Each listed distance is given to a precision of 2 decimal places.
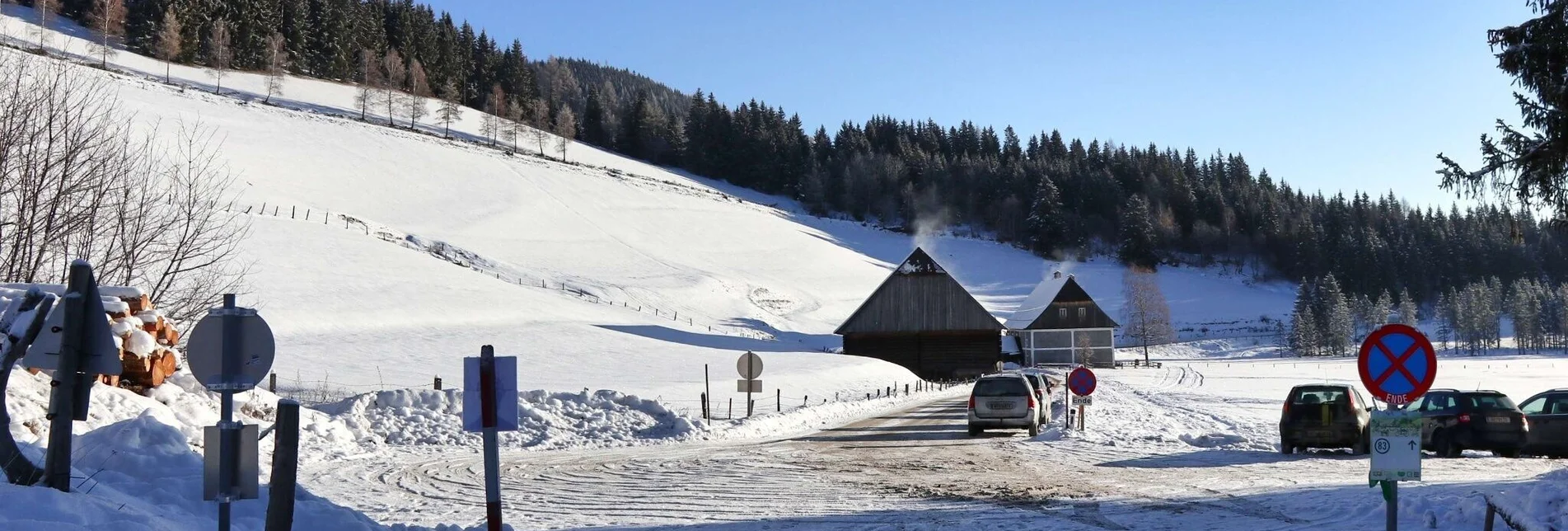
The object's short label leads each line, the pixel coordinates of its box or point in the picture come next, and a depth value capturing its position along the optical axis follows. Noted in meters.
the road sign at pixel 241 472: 5.86
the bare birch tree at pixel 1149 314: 97.69
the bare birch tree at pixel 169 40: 101.94
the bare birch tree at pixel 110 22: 100.03
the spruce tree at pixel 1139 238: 129.50
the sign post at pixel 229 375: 5.85
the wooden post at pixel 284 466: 6.25
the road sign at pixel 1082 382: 22.11
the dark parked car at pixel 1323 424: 17.81
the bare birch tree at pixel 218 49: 105.39
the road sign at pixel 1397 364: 6.95
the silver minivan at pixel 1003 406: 21.91
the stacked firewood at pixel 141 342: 15.68
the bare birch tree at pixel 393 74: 117.91
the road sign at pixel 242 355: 5.86
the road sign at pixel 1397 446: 6.84
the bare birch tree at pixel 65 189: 19.28
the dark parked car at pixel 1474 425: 18.12
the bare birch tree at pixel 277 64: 102.62
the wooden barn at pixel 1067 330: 79.00
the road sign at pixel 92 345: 6.67
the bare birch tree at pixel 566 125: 128.50
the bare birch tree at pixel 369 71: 121.56
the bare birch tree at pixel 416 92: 112.44
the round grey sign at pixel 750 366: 26.12
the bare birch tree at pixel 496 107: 121.38
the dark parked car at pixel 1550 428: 17.98
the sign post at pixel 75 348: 6.60
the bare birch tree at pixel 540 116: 134.12
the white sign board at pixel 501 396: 7.27
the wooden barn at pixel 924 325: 58.75
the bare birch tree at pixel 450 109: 114.71
